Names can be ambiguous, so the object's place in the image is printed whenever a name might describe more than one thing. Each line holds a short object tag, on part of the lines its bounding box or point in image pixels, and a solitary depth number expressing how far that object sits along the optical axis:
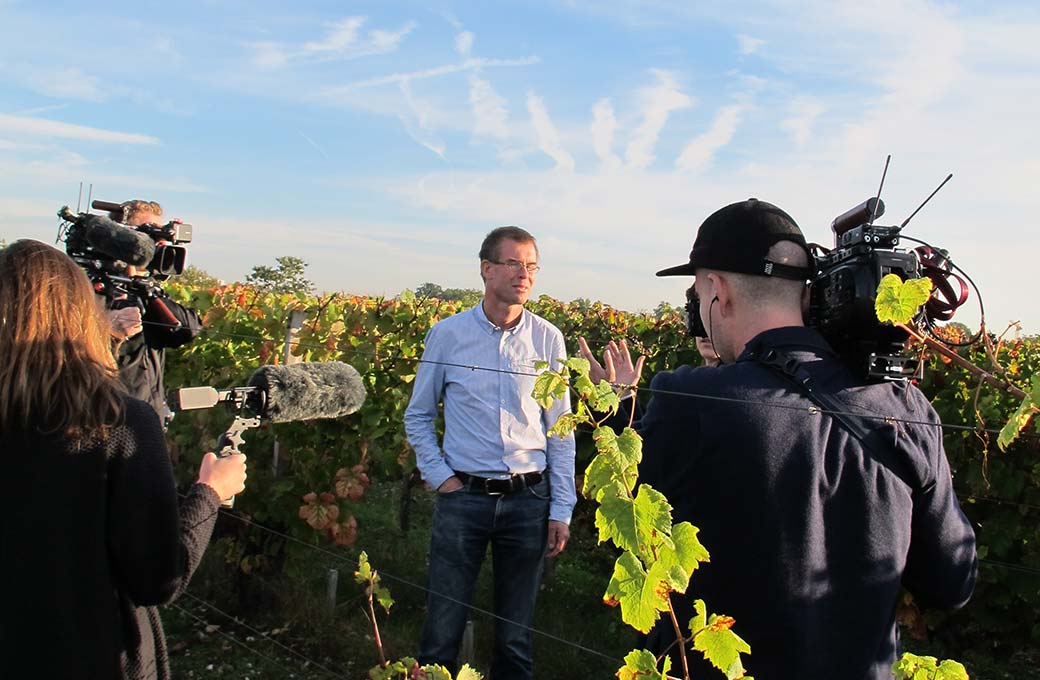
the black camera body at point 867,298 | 1.66
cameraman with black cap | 1.61
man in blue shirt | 3.51
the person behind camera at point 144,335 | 3.32
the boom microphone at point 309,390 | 2.40
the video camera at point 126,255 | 3.37
